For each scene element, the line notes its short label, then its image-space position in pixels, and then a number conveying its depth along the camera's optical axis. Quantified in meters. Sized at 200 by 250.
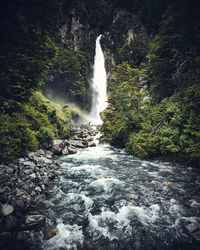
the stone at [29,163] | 6.66
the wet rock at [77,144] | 15.24
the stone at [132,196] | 5.07
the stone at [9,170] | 5.49
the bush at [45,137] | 11.30
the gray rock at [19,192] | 4.36
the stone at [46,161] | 8.07
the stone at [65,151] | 11.86
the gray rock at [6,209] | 3.50
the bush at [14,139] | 6.02
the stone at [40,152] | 9.84
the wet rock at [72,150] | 12.26
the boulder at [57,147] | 11.42
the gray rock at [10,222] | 3.21
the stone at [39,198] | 4.58
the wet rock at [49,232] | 3.22
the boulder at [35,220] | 3.47
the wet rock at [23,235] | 3.05
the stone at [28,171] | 5.91
